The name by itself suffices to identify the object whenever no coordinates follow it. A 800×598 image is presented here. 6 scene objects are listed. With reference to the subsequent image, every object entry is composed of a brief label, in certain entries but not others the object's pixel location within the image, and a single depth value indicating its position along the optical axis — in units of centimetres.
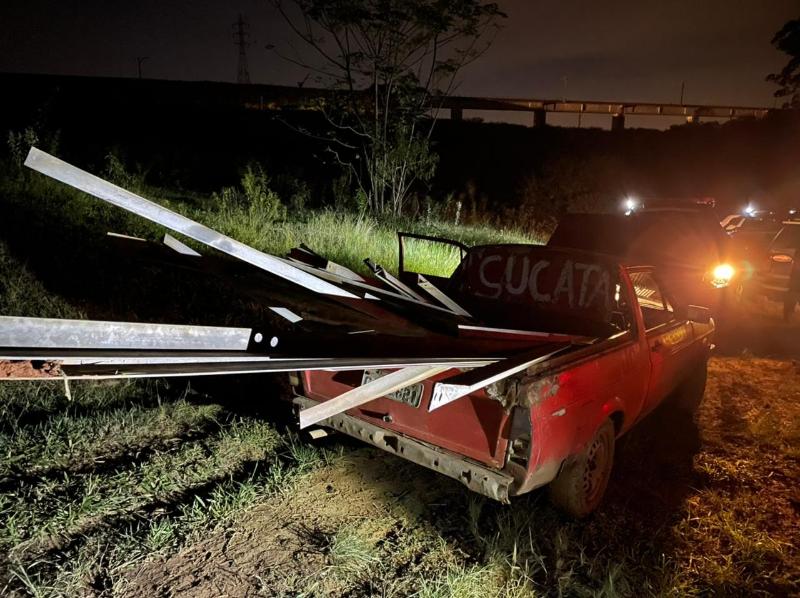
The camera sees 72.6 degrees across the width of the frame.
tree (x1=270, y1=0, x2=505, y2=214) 1177
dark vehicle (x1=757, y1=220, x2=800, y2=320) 919
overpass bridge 5159
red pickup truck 284
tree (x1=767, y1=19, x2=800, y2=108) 3878
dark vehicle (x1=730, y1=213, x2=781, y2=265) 1014
